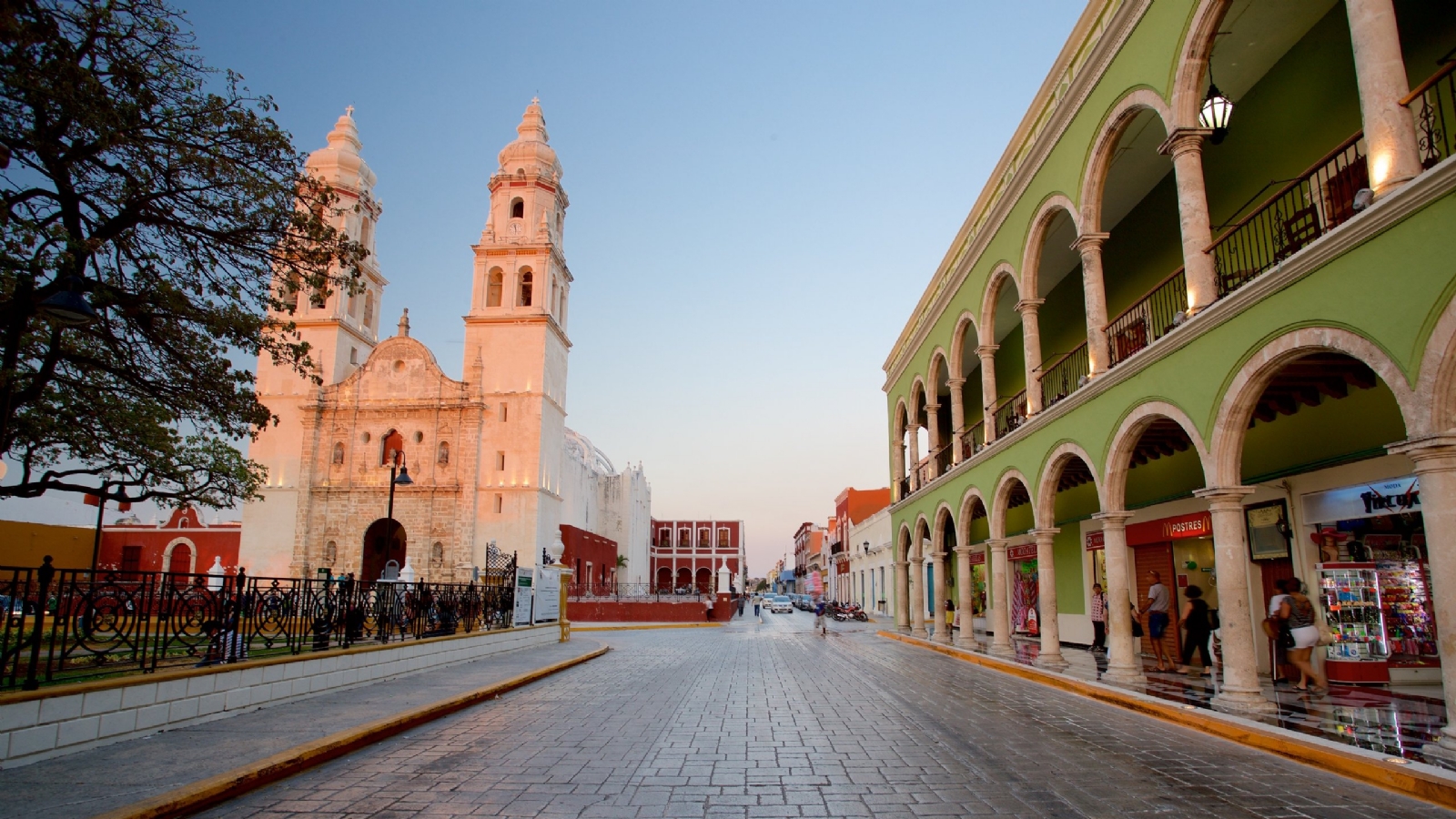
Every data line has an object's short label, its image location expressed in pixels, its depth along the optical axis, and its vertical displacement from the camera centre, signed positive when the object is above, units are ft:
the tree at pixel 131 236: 24.99 +12.01
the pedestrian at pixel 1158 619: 40.14 -2.50
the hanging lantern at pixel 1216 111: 28.37 +15.64
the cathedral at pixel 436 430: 122.93 +20.55
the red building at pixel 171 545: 141.08 +3.23
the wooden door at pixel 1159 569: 45.32 -0.09
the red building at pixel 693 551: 285.84 +5.20
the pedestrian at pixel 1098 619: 49.19 -3.07
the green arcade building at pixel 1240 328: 20.44 +7.63
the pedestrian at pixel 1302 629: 30.63 -2.28
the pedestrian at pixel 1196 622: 36.76 -2.39
